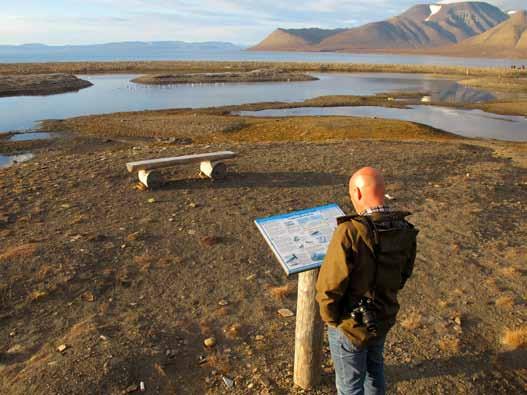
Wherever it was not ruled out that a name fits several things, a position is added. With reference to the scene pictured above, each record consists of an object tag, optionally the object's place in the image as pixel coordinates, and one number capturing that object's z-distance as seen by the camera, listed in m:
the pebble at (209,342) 4.59
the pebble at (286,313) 5.19
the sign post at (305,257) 3.35
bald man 2.57
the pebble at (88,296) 5.41
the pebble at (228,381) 4.06
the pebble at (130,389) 3.94
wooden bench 9.18
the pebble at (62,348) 4.43
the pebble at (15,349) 4.44
